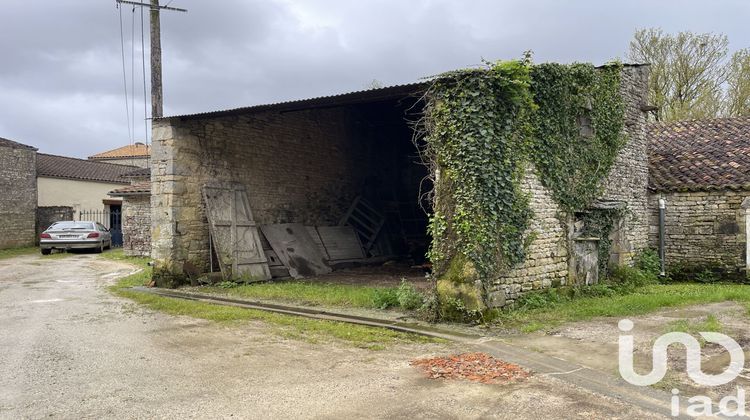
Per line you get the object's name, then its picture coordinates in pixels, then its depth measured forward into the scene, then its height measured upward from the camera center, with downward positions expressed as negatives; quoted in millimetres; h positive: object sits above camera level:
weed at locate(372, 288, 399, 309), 8812 -1538
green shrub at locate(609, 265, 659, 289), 10844 -1598
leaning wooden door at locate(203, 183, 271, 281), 11727 -578
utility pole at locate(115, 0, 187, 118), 13845 +3827
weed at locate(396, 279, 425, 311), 8445 -1472
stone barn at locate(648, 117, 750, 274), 12078 -133
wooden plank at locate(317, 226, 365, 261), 14383 -1013
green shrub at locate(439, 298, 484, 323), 7488 -1507
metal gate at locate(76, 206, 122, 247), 26859 -307
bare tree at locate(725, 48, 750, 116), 20500 +4111
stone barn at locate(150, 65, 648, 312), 9375 +97
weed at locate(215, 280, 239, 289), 11316 -1587
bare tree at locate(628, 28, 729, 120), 20812 +4582
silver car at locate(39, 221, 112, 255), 19844 -931
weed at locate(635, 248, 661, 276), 12250 -1451
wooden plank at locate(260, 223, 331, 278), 12984 -1047
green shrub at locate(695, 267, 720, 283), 12266 -1793
